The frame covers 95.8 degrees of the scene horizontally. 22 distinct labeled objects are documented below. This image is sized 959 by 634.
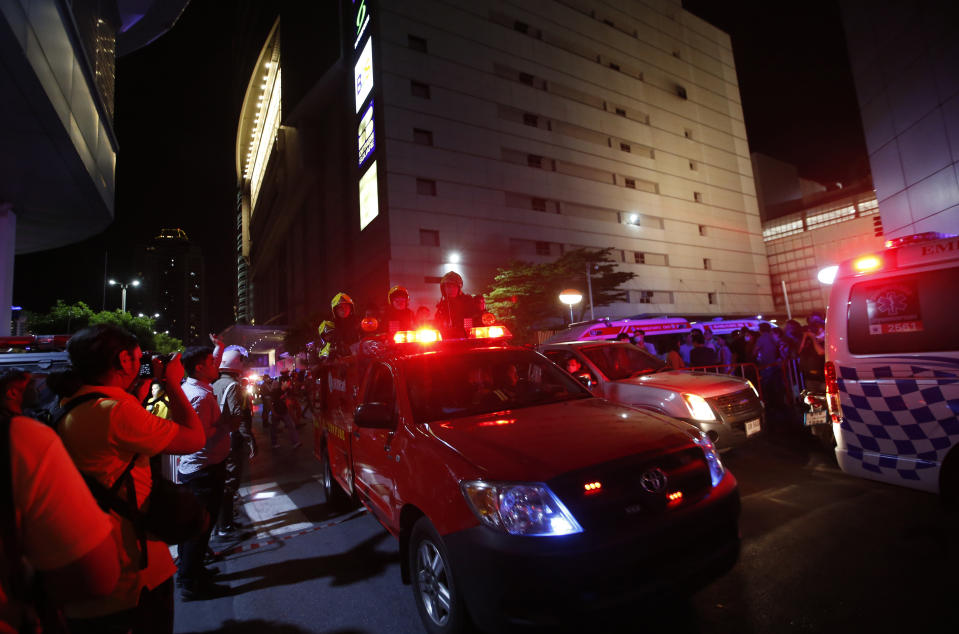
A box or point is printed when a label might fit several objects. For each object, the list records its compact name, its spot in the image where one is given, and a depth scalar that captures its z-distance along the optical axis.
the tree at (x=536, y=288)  23.52
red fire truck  2.00
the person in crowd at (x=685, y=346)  10.48
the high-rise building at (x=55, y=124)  8.45
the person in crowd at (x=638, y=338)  9.11
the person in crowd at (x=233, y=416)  4.84
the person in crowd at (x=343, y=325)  5.82
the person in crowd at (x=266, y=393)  12.09
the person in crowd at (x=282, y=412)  10.77
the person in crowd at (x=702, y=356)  8.29
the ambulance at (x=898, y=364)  3.12
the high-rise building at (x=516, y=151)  28.12
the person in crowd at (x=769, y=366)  7.88
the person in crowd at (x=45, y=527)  1.08
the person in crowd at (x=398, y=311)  5.70
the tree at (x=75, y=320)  31.33
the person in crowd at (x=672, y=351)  8.39
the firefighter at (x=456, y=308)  5.73
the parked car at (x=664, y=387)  5.02
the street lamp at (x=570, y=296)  17.16
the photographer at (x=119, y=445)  1.66
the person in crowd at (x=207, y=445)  3.79
